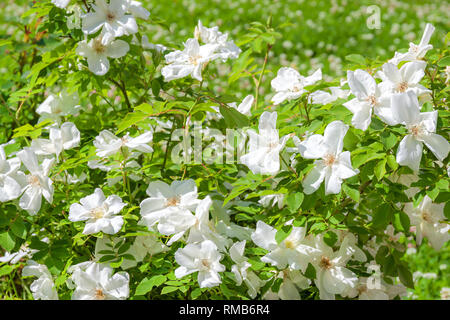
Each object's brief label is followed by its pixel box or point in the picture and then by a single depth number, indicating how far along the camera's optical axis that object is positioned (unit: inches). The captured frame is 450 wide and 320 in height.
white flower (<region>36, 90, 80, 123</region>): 74.7
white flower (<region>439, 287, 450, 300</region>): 91.4
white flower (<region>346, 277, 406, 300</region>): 69.1
